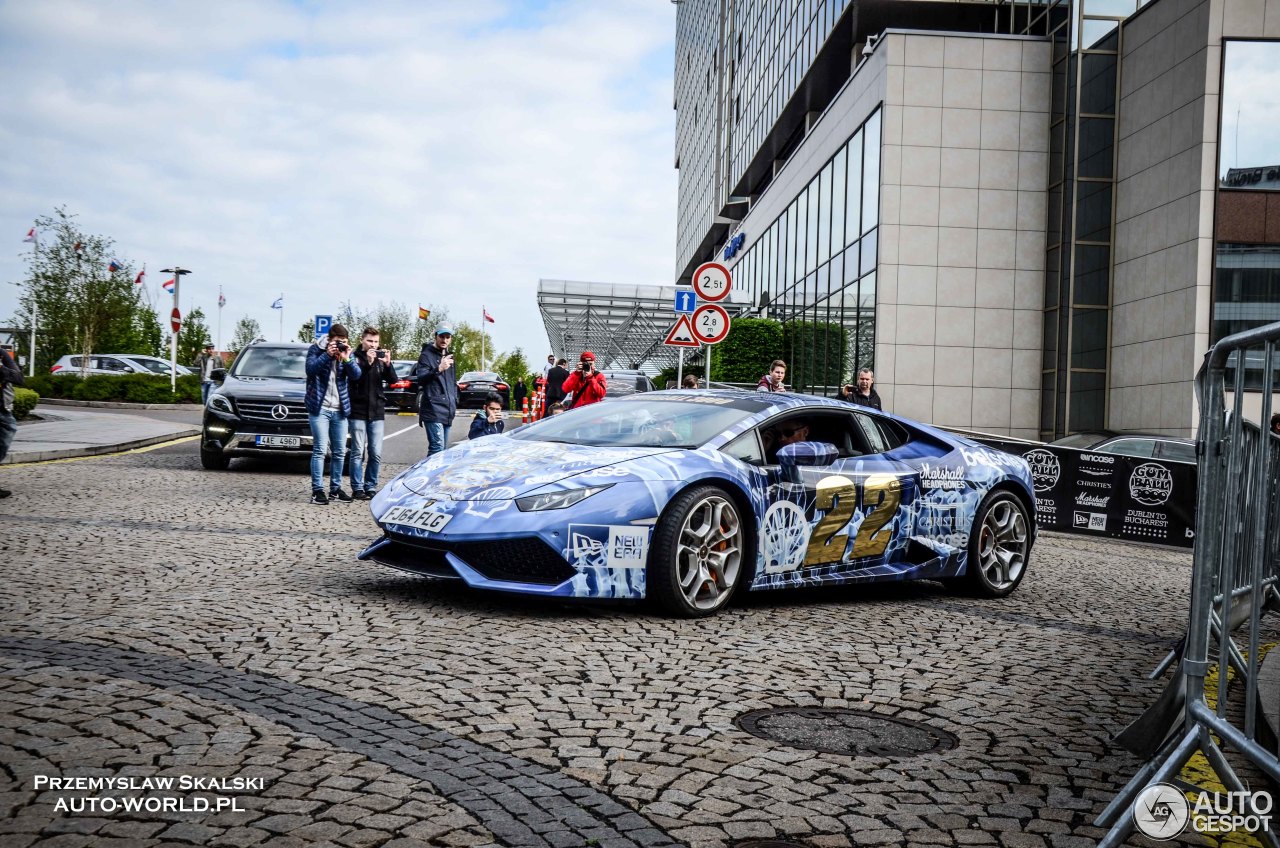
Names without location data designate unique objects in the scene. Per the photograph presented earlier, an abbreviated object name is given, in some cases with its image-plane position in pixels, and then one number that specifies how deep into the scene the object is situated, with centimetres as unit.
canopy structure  3909
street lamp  3459
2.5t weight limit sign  1496
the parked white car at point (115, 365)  3947
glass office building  2133
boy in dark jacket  1388
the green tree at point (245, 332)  8312
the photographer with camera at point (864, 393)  1488
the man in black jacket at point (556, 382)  2083
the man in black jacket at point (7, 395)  1095
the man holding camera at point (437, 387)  1300
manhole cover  397
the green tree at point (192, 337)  6931
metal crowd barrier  329
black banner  1283
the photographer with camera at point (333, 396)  1178
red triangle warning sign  1541
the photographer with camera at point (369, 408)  1205
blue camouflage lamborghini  585
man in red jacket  1558
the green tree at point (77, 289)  3944
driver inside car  689
